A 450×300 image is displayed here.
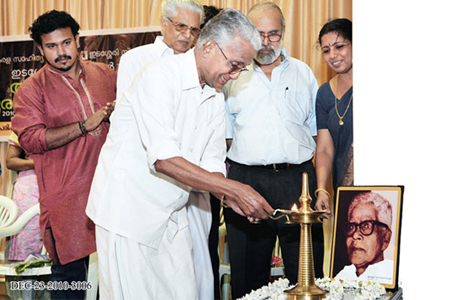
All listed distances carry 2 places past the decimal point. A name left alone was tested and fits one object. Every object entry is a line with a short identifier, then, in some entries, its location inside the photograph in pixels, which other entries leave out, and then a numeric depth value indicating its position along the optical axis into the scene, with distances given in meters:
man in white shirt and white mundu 2.08
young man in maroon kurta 3.21
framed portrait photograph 1.69
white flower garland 1.55
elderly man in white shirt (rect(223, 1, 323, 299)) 2.92
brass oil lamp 1.51
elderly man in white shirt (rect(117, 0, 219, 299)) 2.70
